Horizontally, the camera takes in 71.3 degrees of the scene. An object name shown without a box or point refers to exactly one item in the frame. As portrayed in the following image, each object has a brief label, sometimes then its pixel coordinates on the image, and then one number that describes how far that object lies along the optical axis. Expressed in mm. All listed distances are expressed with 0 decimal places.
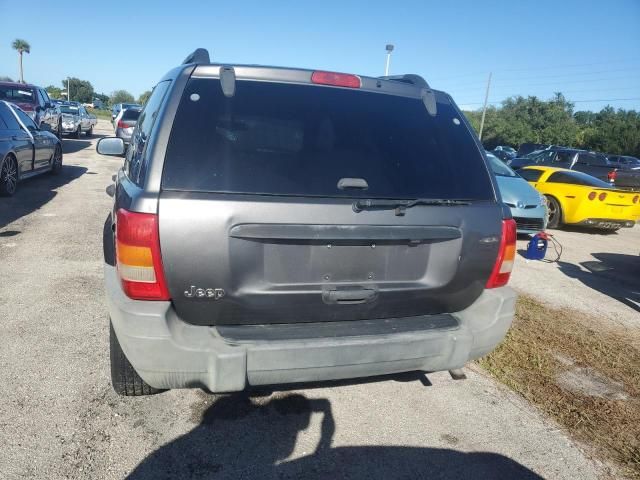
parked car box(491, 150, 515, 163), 28250
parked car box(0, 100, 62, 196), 7703
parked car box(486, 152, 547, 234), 7926
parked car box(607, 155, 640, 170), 26462
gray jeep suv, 2016
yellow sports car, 8922
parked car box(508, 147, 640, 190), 15680
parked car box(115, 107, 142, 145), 14484
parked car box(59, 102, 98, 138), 21000
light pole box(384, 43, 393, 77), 21125
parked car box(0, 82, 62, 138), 14109
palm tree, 86000
